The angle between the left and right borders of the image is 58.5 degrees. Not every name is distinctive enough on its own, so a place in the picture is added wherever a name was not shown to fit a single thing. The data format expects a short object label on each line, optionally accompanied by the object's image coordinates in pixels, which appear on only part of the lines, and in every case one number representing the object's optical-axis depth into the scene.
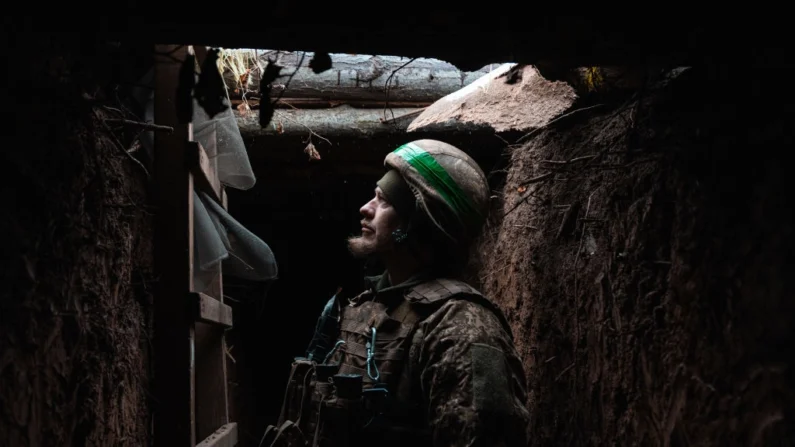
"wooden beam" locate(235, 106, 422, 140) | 3.65
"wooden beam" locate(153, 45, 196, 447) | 2.34
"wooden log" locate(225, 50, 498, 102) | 3.72
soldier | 2.32
